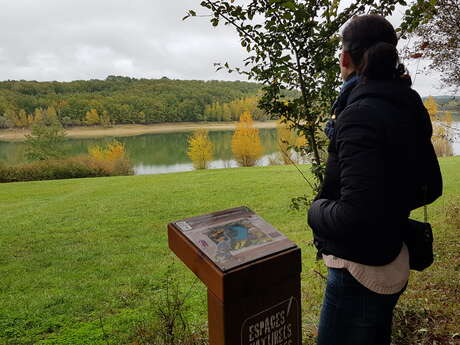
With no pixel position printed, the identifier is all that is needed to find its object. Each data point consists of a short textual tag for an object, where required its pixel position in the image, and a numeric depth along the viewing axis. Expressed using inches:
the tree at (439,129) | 347.2
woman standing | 48.5
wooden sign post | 63.3
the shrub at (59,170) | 1120.4
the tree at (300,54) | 104.4
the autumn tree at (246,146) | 1561.3
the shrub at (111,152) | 1544.2
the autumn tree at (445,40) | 240.8
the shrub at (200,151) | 1573.6
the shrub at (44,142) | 1584.6
